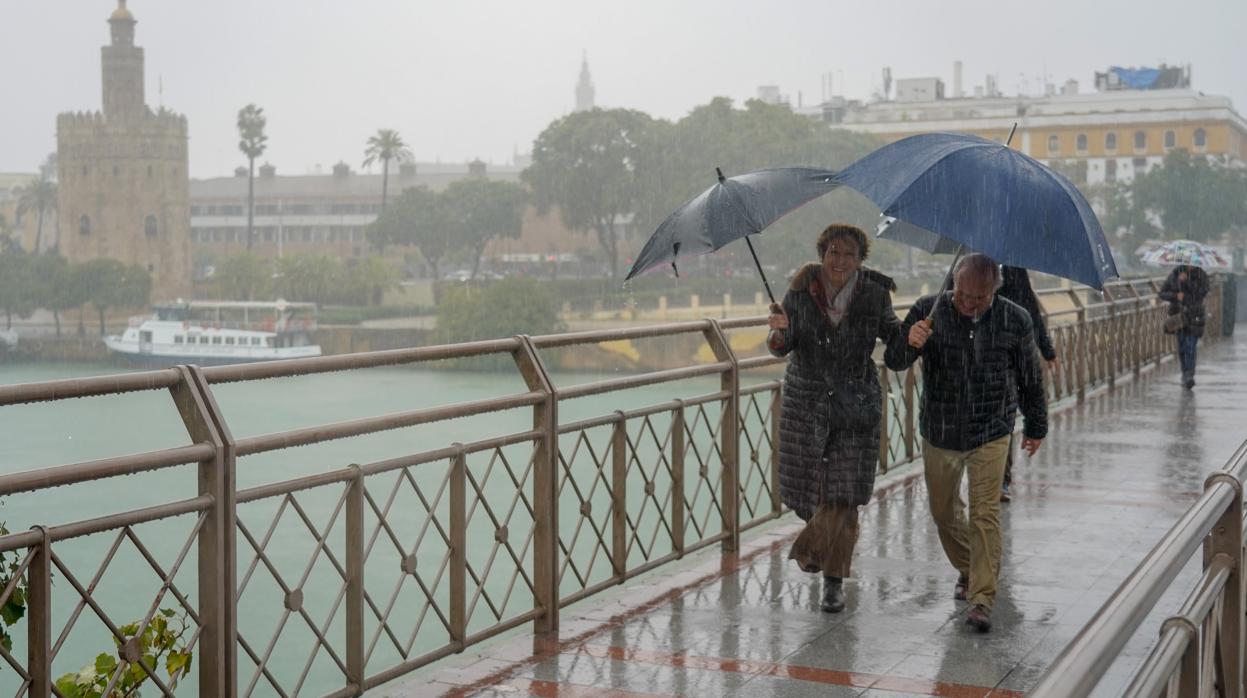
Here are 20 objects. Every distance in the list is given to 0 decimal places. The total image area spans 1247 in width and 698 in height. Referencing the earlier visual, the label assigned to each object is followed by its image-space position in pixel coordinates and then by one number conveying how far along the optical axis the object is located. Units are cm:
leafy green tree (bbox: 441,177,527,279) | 9575
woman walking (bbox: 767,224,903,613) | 548
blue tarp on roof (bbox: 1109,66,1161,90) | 10888
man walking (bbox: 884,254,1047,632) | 533
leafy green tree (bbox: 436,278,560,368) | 8269
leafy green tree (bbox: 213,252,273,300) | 10594
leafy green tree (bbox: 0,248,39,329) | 10350
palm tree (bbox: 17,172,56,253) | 11950
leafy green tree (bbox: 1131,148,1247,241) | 8338
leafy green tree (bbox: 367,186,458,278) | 9844
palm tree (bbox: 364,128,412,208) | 12375
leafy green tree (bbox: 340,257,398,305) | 9656
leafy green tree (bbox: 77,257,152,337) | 10338
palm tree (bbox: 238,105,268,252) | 11856
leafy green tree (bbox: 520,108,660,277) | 8531
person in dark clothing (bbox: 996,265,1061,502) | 734
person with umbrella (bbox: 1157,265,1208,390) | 1484
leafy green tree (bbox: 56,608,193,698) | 373
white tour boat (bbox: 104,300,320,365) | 9325
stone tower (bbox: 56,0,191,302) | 10844
